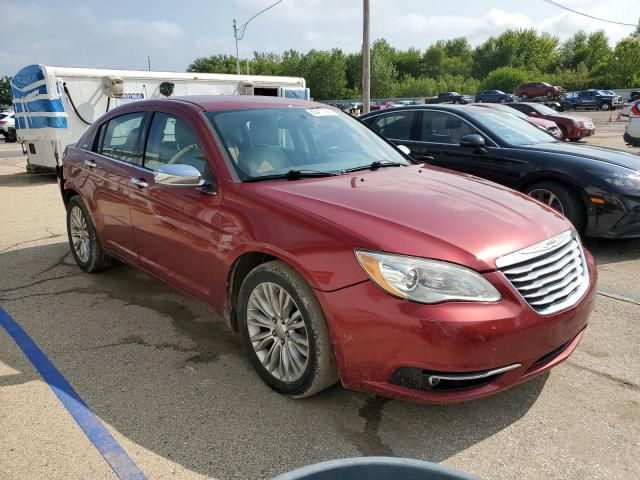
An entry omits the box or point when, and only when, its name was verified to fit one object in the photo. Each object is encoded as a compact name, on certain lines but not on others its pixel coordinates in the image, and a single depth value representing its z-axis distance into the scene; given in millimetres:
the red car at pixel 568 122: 17781
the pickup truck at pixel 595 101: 43219
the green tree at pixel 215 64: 93000
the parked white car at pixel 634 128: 13312
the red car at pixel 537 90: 48938
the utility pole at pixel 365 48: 17047
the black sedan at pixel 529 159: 5273
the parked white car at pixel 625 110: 27930
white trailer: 10805
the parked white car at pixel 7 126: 27047
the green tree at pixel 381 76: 73812
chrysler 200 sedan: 2354
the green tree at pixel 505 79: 73750
